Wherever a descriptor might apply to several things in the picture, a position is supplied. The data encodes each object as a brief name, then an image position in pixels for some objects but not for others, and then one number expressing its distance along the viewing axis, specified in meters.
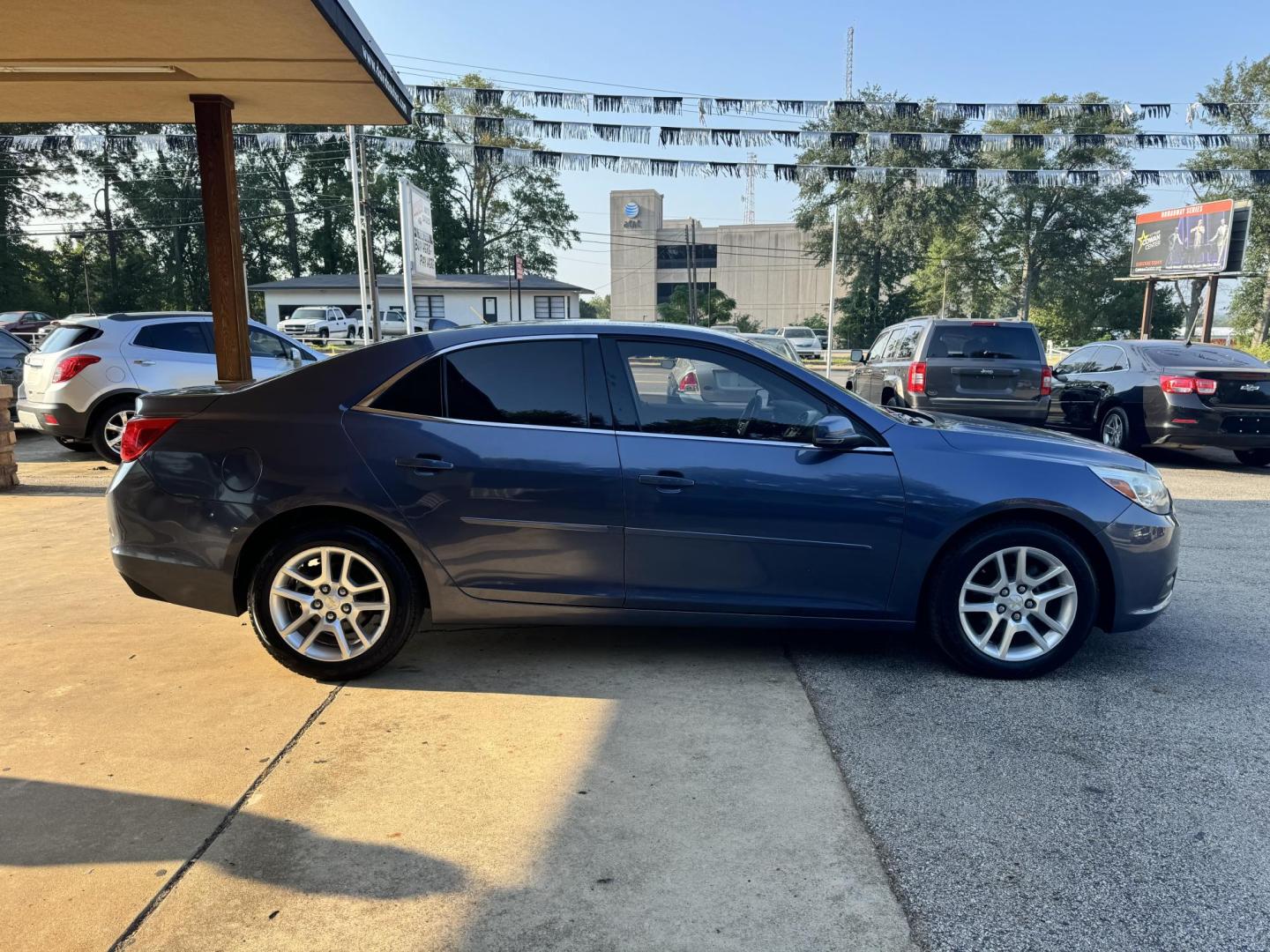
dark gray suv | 10.39
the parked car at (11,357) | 12.48
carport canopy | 5.20
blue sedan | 3.83
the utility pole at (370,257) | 28.69
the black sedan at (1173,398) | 9.74
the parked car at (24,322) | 36.81
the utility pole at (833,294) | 36.02
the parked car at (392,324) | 43.03
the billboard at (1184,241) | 19.22
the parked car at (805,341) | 45.69
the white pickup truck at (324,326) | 42.28
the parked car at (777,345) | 11.06
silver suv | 9.21
